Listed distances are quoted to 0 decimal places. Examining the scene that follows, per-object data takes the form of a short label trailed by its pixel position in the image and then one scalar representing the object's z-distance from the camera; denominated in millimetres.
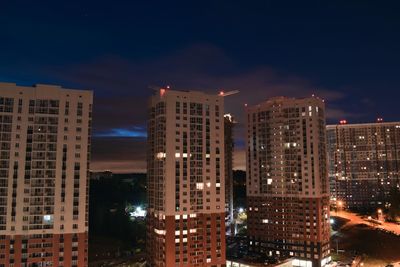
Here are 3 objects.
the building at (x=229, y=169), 140250
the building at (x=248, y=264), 87519
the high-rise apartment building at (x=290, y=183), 99062
